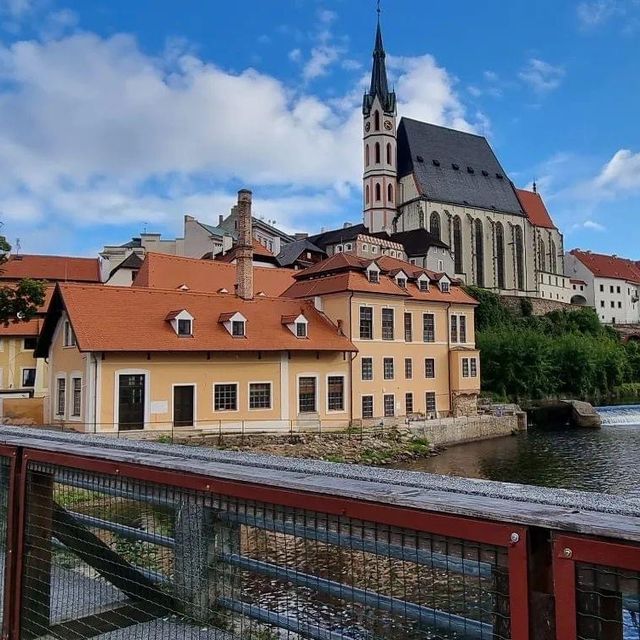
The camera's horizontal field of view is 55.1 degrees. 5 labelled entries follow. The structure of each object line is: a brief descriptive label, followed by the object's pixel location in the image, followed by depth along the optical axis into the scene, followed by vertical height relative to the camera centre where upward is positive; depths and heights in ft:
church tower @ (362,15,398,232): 236.84 +85.21
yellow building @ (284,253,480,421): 93.25 +7.12
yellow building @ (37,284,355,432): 72.33 +1.85
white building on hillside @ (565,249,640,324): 270.07 +38.12
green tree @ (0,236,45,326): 77.00 +10.17
